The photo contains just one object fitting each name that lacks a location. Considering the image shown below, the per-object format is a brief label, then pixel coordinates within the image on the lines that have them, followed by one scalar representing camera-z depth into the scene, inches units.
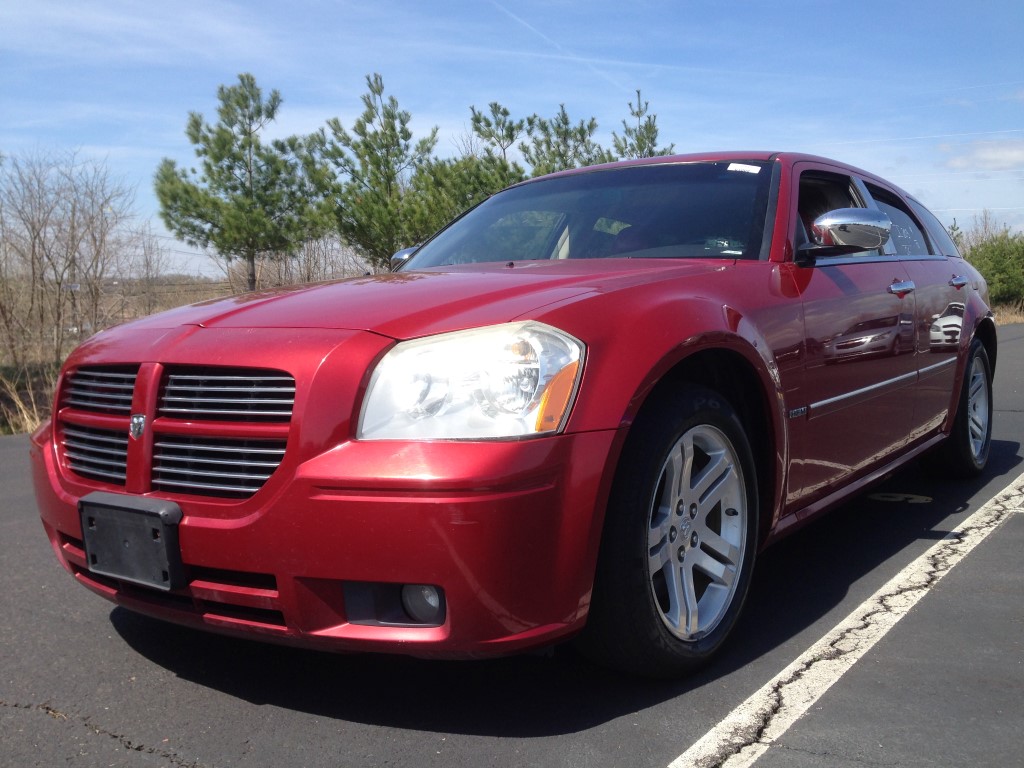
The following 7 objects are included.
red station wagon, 85.7
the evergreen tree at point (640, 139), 868.6
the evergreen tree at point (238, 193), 773.3
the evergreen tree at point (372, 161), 657.6
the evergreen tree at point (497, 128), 719.7
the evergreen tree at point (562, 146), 765.3
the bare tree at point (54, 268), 633.6
